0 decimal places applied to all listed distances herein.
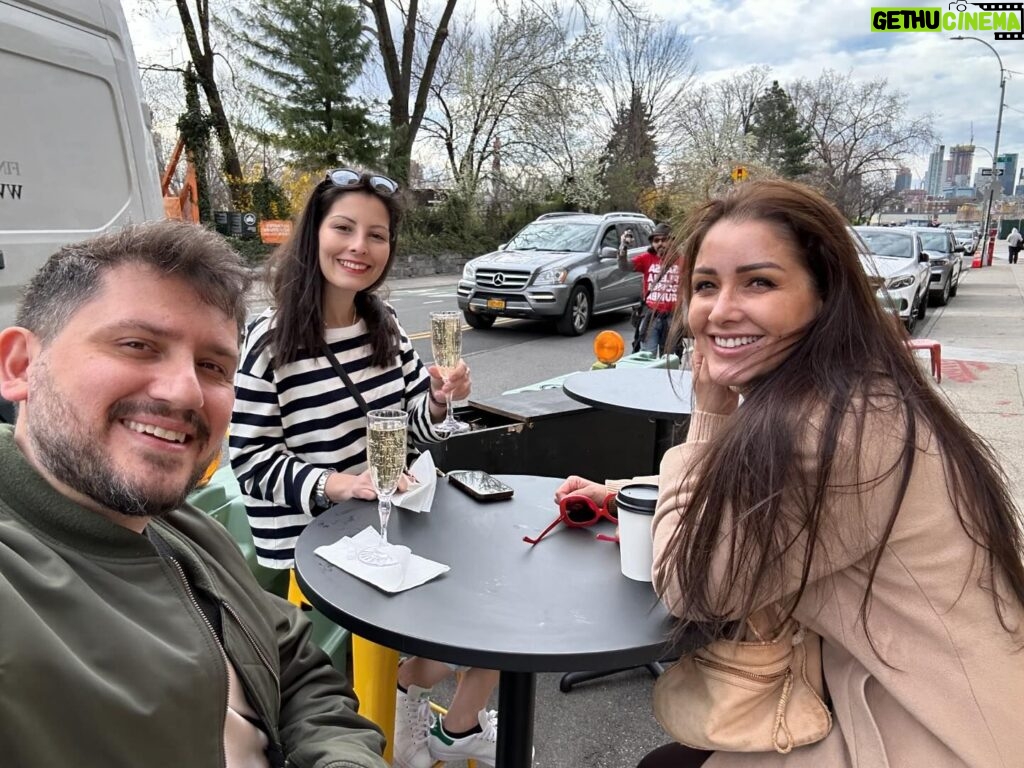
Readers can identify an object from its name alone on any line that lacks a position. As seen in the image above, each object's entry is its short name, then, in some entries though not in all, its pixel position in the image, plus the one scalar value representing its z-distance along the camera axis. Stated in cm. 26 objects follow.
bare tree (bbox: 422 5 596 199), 2430
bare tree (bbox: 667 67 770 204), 3362
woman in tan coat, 118
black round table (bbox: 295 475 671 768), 125
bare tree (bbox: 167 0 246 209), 1741
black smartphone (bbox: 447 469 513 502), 195
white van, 292
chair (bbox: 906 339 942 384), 733
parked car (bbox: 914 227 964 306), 1508
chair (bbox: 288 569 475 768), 188
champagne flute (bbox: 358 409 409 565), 158
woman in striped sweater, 199
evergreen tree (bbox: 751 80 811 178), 4206
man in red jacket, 747
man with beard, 88
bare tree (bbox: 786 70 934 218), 3997
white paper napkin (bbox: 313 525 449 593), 144
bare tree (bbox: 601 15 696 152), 3303
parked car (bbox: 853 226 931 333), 1055
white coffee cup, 145
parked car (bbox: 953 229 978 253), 3569
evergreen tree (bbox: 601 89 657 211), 2970
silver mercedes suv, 1048
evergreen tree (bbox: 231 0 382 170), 1986
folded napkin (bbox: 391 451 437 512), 186
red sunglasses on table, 179
